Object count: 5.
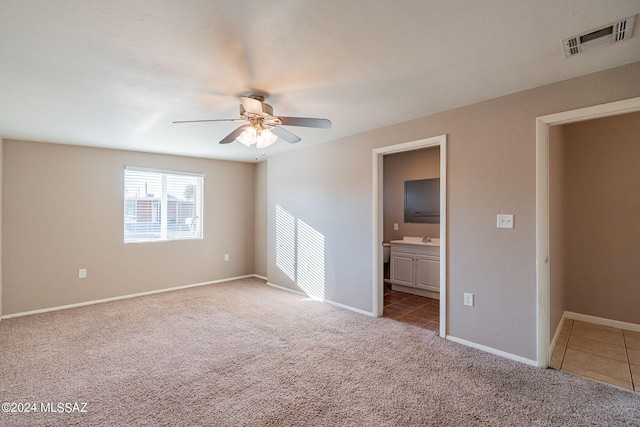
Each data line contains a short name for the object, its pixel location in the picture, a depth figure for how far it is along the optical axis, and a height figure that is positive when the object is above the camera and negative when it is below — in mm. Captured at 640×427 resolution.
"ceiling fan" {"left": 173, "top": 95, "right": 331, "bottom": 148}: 2452 +827
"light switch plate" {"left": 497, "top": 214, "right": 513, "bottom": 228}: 2715 -11
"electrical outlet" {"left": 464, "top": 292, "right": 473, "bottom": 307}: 2967 -790
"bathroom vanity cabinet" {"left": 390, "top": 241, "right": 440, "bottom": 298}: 4516 -772
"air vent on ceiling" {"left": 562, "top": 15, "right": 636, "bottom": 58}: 1710 +1114
